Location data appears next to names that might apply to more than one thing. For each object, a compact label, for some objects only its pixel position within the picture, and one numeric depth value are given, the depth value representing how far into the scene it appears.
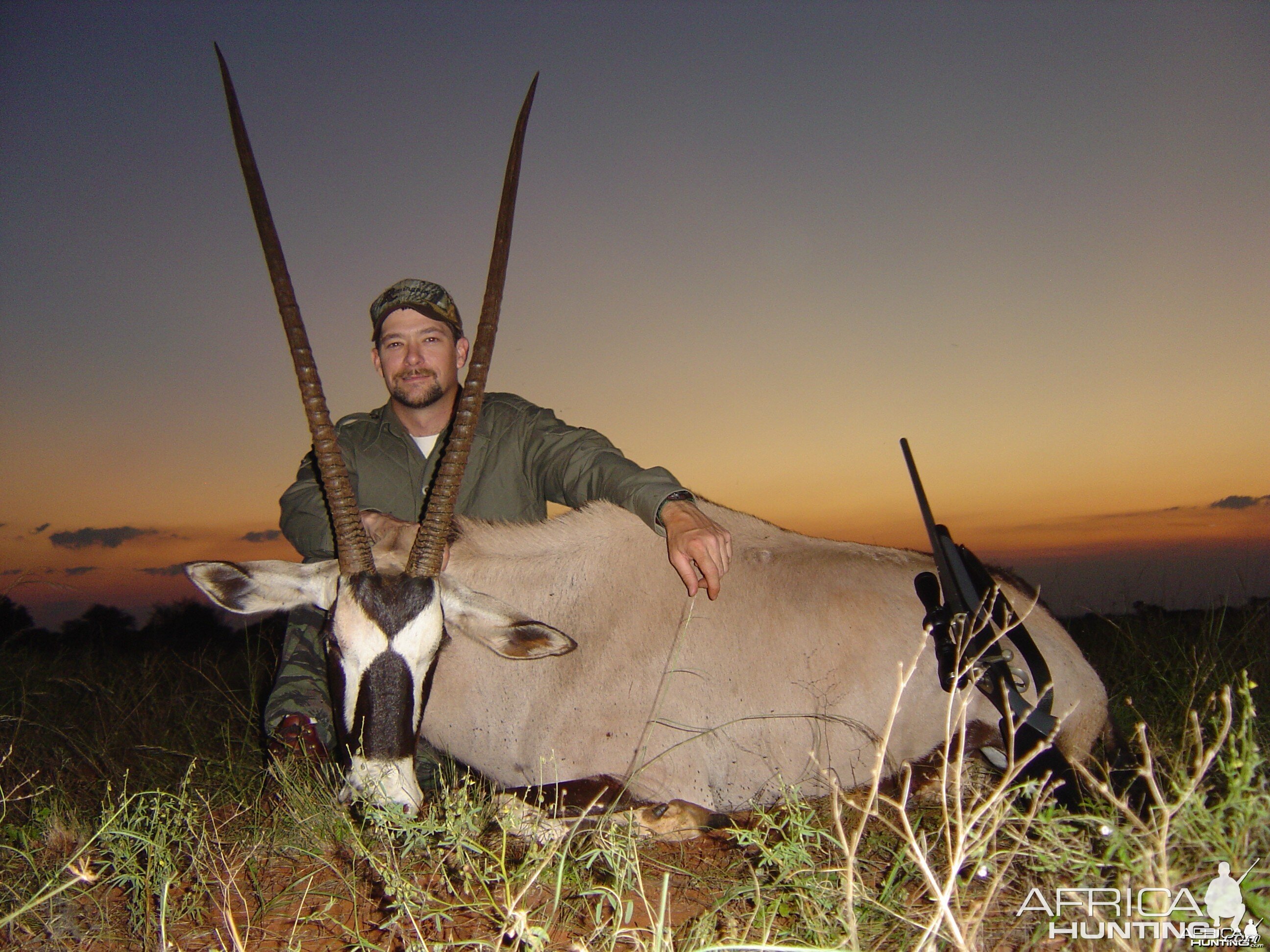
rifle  2.71
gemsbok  3.19
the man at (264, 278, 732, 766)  3.81
